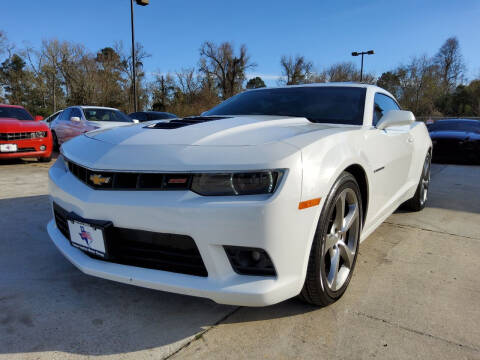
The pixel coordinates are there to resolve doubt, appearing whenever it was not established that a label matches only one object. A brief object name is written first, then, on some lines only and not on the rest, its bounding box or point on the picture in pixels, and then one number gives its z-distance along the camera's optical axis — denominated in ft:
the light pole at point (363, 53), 75.82
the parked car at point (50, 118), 36.86
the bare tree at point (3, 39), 89.92
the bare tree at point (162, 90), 123.85
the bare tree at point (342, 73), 149.10
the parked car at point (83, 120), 26.32
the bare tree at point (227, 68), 141.59
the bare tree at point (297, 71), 156.15
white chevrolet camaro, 4.74
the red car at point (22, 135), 21.18
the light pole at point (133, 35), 39.17
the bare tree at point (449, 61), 143.92
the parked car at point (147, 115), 42.75
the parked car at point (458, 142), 26.40
